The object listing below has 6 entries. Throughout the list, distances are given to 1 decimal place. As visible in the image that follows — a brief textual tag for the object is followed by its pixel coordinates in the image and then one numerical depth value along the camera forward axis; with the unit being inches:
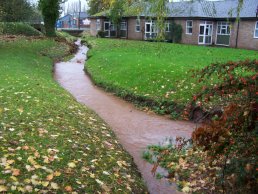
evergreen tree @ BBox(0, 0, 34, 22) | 855.1
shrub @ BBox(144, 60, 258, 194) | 137.6
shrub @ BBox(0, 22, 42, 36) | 1407.5
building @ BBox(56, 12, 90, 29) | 3568.4
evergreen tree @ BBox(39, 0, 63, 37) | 1370.6
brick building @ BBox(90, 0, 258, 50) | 1262.3
